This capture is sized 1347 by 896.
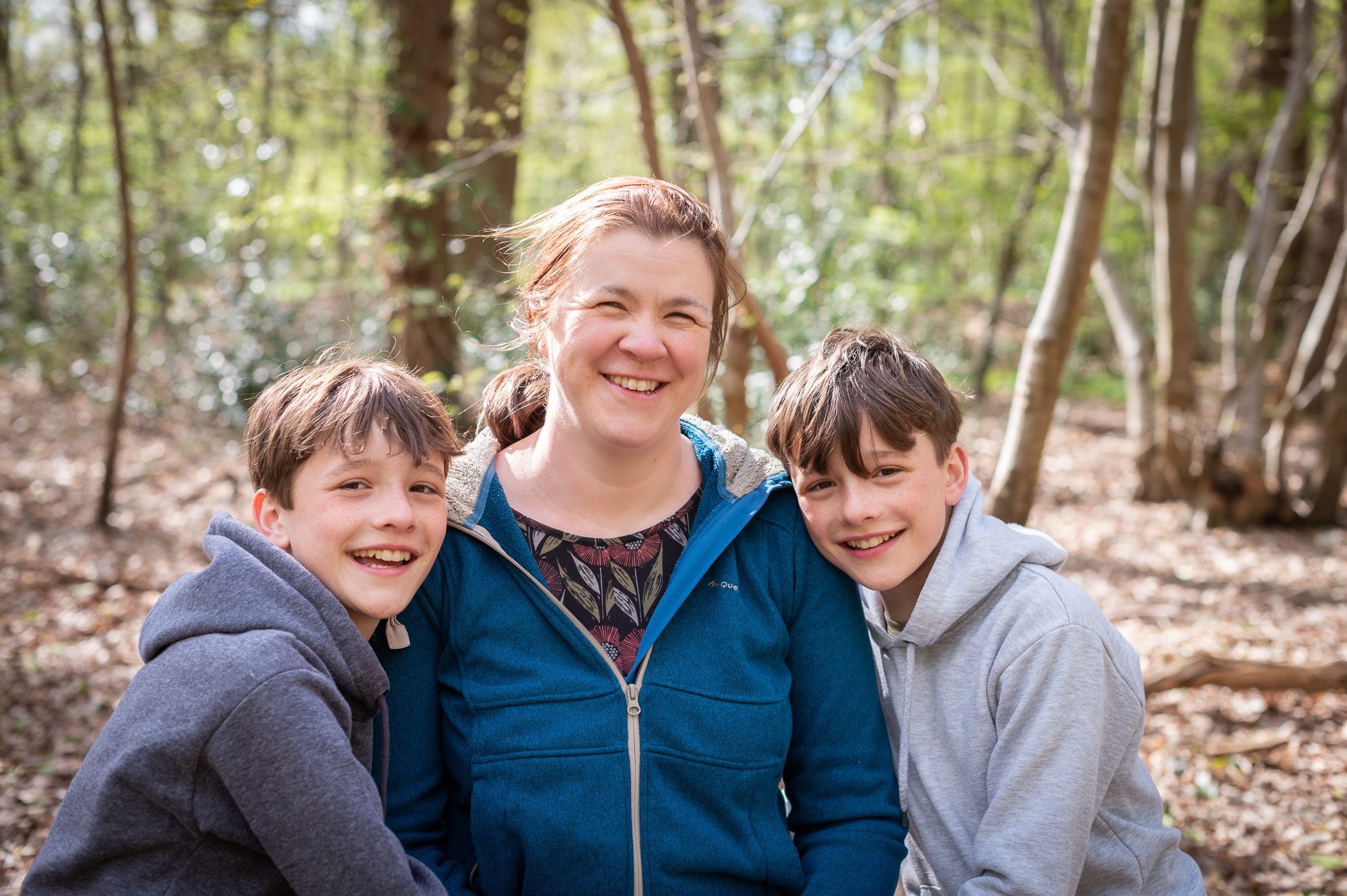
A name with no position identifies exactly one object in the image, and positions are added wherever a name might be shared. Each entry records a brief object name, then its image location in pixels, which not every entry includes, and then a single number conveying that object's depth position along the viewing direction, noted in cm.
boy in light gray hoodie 184
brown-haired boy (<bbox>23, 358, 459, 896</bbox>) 146
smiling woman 182
